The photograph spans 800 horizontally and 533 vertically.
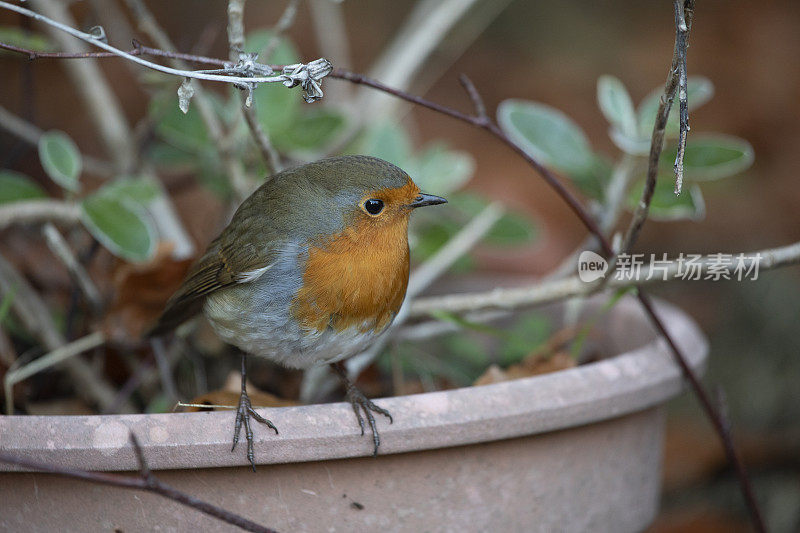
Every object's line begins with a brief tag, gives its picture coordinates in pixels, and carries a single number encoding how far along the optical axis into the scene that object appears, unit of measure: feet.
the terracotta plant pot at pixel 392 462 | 10.92
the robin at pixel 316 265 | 11.09
